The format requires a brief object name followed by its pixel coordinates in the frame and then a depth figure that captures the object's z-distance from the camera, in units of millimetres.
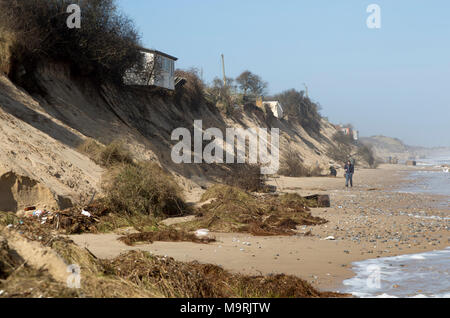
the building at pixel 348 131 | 84438
